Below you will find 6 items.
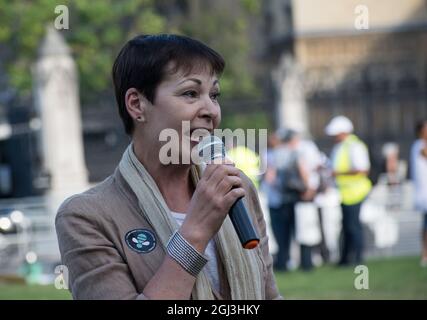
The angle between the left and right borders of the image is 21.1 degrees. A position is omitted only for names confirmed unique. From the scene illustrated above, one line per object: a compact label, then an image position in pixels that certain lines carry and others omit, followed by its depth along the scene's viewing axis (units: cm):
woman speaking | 291
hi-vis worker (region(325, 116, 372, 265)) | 1301
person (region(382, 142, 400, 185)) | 2366
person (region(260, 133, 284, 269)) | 1375
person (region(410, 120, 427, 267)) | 1294
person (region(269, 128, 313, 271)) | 1355
